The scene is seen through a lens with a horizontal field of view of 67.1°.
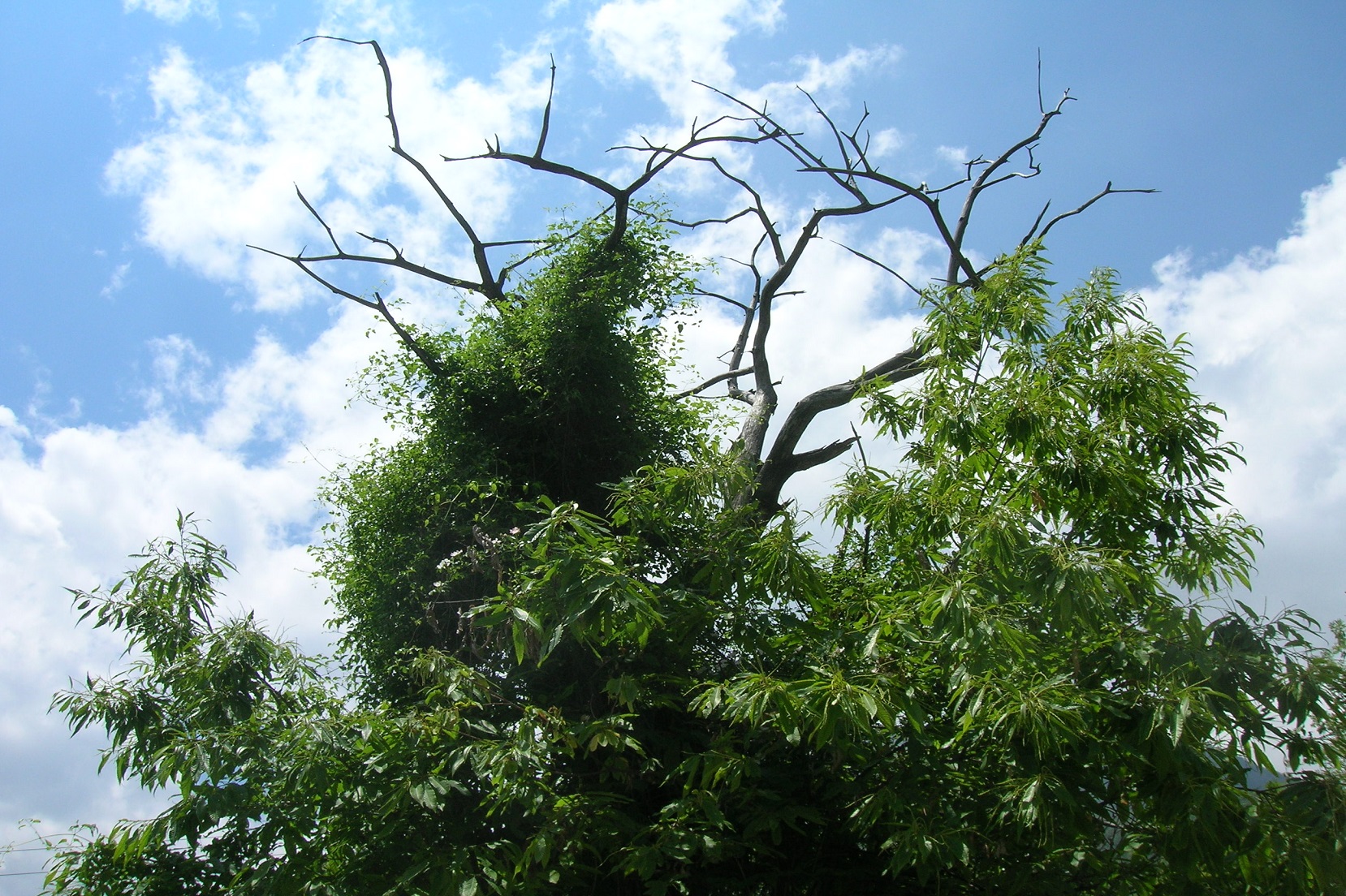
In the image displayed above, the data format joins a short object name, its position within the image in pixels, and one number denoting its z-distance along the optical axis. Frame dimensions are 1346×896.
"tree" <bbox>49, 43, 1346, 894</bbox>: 3.24
